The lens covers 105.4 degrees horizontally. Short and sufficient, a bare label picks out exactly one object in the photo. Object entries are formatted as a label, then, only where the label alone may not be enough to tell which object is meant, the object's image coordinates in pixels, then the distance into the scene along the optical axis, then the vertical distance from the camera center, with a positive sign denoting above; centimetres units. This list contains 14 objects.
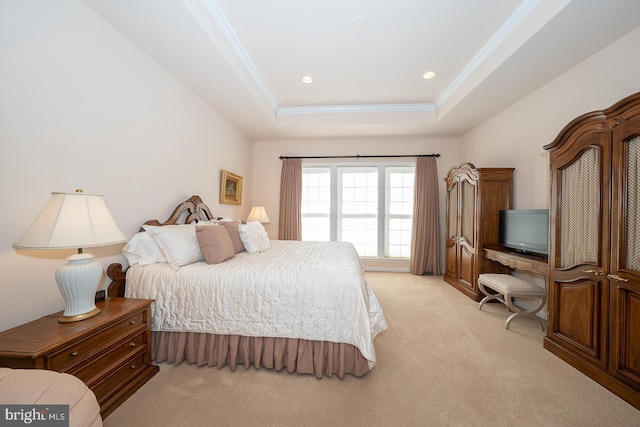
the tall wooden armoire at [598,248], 160 -23
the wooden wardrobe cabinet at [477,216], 329 -1
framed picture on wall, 370 +37
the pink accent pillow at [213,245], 213 -30
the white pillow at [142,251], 201 -34
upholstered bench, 254 -79
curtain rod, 468 +112
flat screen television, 253 -16
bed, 176 -75
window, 489 +14
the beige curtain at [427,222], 460 -14
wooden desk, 234 -47
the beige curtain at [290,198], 484 +29
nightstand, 115 -75
